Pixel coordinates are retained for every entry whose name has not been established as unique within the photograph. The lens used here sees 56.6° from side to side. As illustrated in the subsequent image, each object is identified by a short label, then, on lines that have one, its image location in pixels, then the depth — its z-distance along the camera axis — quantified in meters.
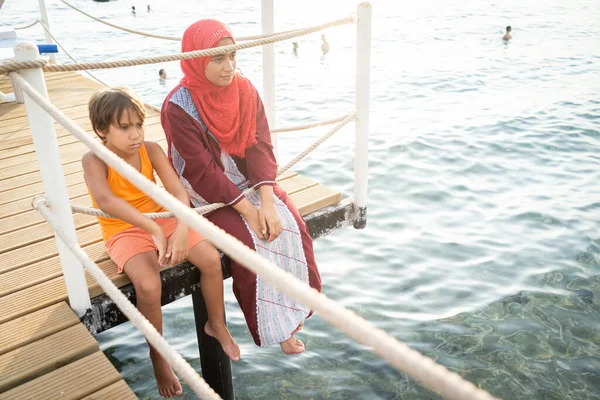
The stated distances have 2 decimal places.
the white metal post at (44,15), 7.06
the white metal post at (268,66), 3.62
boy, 2.63
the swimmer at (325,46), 18.19
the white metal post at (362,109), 3.32
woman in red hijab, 2.78
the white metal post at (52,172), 2.21
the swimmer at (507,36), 18.41
